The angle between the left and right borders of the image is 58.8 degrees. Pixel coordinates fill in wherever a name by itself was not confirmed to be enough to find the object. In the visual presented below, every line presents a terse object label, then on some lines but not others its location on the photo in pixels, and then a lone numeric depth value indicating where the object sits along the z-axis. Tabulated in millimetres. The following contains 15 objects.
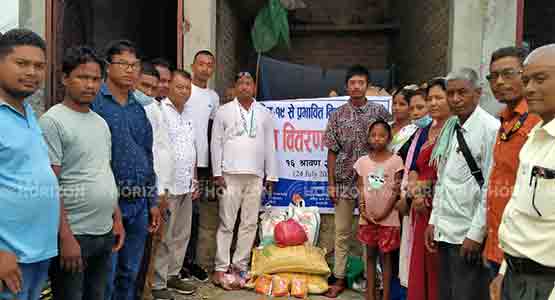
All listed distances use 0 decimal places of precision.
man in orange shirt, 2432
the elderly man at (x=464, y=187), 2832
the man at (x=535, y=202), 1878
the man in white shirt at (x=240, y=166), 4809
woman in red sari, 3412
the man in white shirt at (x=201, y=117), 4891
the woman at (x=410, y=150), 3711
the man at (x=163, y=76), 4462
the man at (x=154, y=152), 3812
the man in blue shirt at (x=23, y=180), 2076
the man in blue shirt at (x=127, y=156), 3062
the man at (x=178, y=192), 4309
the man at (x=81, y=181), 2496
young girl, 4039
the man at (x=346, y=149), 4609
